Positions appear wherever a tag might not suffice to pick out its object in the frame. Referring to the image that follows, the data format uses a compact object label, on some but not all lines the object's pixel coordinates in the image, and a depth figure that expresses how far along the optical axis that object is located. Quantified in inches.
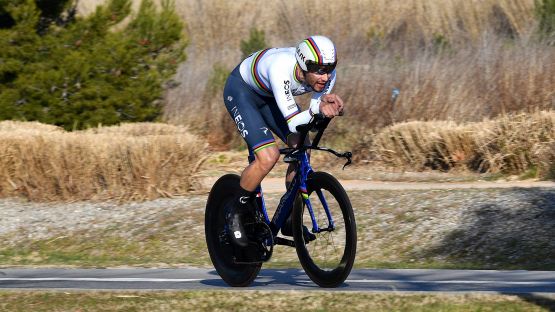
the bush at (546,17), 1667.1
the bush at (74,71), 1443.2
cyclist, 595.5
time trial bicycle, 599.8
